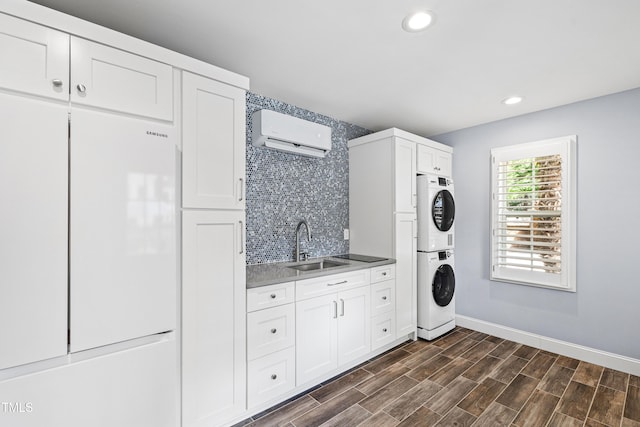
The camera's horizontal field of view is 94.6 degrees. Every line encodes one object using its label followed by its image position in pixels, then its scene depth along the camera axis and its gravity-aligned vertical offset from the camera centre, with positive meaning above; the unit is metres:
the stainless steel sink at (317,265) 2.81 -0.51
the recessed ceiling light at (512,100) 2.78 +1.10
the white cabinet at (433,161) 3.36 +0.64
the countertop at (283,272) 2.06 -0.47
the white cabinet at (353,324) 2.51 -0.98
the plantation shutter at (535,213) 2.89 +0.01
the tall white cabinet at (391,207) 3.06 +0.07
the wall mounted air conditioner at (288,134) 2.52 +0.71
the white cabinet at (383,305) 2.80 -0.90
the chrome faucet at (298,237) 2.86 -0.23
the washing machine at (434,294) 3.26 -0.90
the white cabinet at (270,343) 1.95 -0.90
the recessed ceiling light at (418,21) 1.64 +1.11
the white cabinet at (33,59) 1.20 +0.65
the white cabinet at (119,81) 1.37 +0.65
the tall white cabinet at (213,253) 1.70 -0.24
